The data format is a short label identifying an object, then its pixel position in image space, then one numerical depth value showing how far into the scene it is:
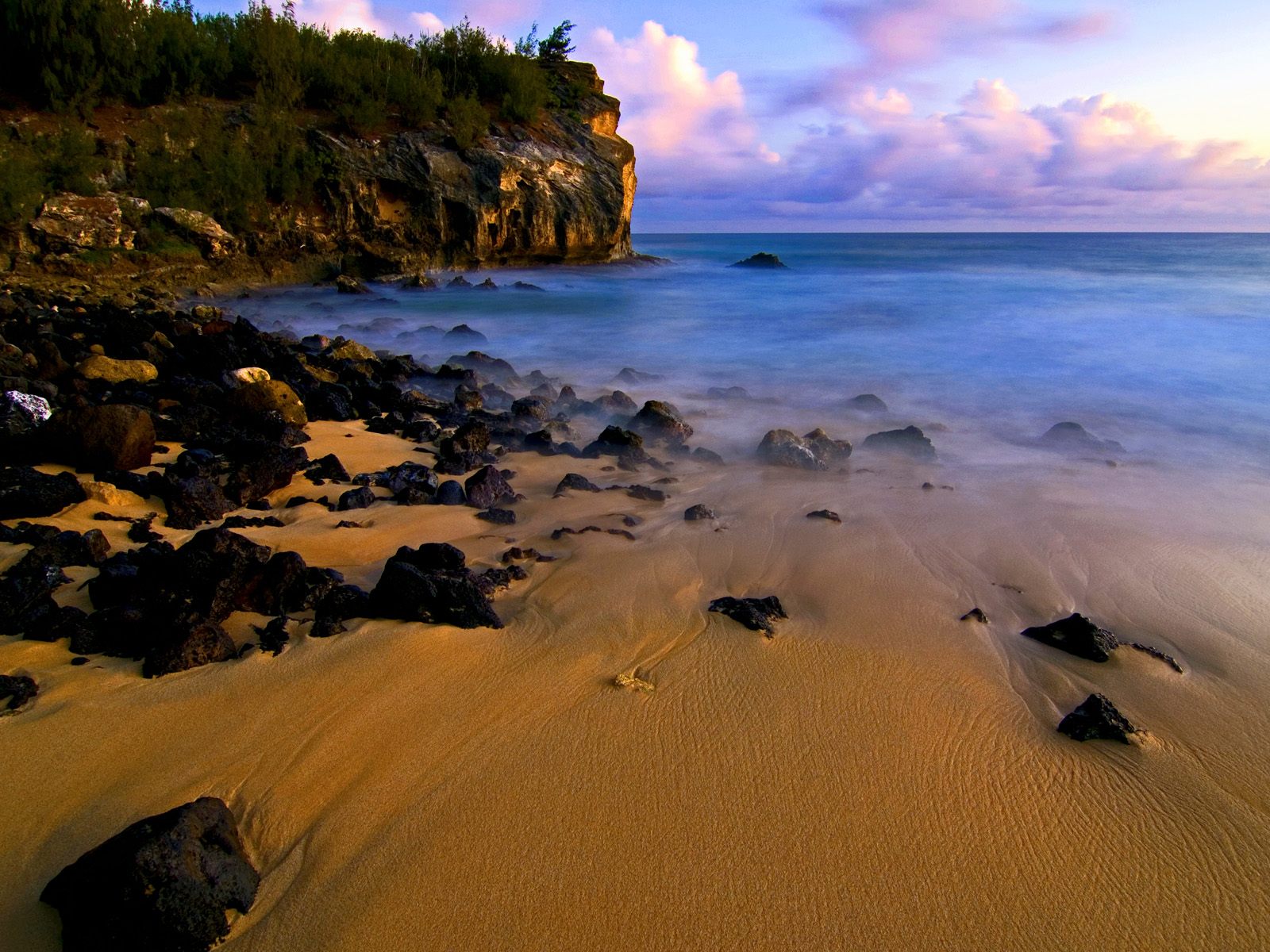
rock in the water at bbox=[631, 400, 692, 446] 6.71
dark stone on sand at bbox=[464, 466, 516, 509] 4.52
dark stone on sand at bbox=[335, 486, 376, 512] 4.24
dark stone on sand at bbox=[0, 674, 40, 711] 2.34
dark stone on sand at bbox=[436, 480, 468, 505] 4.48
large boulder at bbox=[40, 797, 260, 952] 1.62
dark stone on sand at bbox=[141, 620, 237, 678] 2.55
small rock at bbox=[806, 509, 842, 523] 4.64
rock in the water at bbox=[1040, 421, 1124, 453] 7.07
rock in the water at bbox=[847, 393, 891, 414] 8.71
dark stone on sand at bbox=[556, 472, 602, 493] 4.91
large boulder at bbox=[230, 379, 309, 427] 5.65
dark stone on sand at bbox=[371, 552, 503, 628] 2.94
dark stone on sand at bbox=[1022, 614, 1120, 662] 3.09
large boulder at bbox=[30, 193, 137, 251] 12.37
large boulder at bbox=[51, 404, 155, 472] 4.18
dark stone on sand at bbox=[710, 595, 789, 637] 3.14
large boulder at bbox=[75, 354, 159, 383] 5.95
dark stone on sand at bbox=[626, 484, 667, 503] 4.89
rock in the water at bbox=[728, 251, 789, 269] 36.78
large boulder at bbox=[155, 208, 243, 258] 14.60
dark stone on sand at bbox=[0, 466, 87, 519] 3.46
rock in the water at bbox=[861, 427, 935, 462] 6.53
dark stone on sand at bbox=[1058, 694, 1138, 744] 2.52
